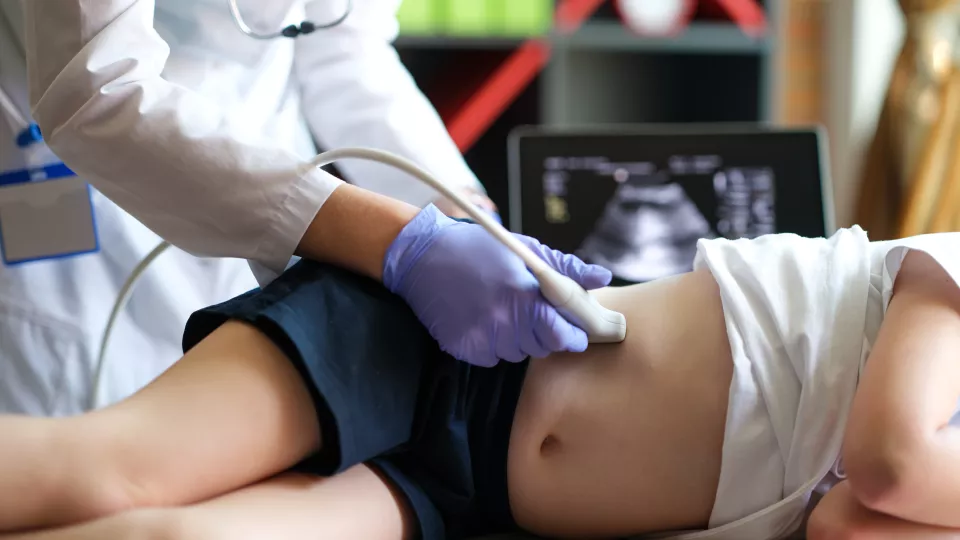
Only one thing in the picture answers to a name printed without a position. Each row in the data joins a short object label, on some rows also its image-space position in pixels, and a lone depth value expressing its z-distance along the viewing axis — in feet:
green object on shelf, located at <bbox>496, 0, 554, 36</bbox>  7.48
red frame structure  7.72
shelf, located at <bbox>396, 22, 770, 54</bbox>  7.60
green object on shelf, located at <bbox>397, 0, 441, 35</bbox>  7.22
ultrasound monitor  5.50
